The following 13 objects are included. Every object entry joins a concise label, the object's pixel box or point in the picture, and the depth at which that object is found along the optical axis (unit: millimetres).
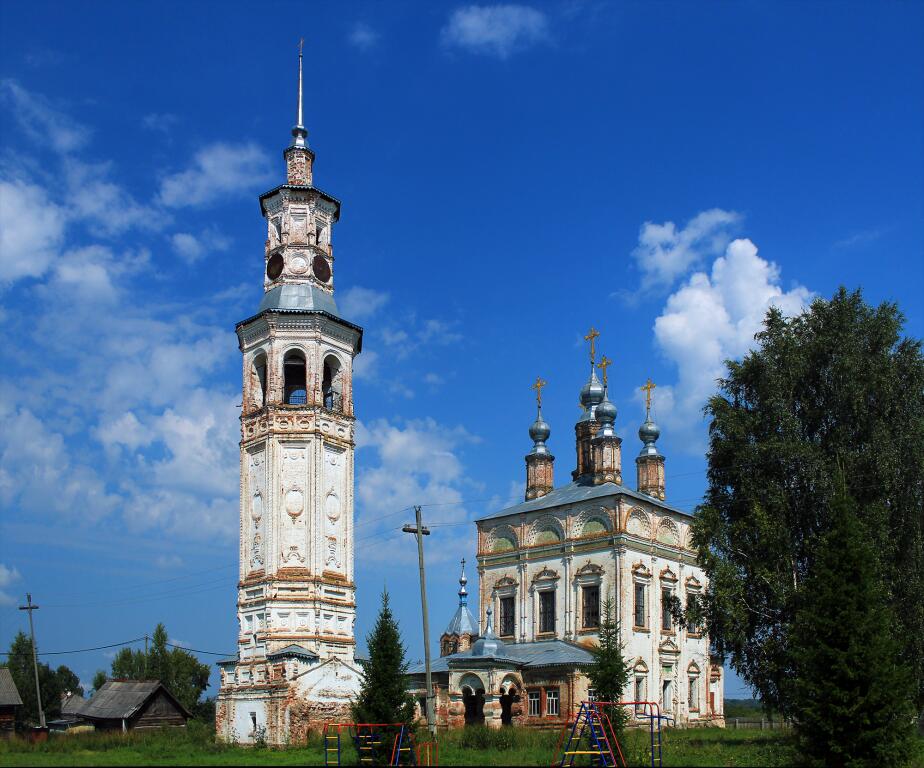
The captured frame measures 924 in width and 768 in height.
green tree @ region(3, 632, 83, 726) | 53906
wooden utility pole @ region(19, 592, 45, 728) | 44091
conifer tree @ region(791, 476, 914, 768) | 17938
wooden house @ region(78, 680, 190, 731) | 40188
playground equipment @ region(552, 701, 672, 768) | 20344
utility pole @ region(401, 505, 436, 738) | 24188
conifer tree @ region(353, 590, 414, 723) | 22453
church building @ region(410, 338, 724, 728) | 35969
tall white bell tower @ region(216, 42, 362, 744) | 31109
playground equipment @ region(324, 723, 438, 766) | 21734
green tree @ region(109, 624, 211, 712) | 58812
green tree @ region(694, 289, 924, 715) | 26625
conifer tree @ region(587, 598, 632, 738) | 25234
